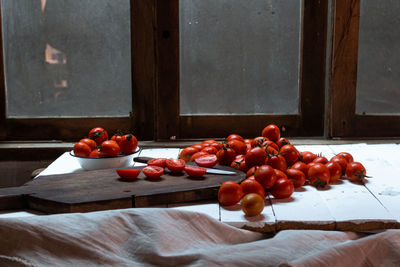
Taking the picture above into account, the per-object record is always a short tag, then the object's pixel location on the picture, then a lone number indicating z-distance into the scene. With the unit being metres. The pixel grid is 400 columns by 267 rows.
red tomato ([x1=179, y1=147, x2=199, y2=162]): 1.97
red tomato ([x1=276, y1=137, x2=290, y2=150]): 1.92
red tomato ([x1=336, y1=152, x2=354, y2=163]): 1.87
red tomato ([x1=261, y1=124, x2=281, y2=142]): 1.99
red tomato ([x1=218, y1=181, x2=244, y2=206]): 1.48
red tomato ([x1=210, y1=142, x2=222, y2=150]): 2.01
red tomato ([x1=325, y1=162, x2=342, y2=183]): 1.73
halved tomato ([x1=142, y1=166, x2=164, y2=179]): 1.66
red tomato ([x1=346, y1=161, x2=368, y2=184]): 1.73
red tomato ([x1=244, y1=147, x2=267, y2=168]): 1.70
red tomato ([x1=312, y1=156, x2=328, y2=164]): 1.79
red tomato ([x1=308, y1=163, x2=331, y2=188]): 1.68
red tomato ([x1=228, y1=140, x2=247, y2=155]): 1.92
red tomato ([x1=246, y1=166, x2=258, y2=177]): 1.65
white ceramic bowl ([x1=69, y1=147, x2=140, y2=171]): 1.83
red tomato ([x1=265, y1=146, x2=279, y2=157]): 1.74
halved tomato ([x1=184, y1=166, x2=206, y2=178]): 1.66
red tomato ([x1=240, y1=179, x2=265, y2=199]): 1.51
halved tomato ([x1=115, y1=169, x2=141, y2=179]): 1.66
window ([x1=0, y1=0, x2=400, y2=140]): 2.46
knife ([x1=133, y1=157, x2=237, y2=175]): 1.71
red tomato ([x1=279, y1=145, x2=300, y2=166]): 1.81
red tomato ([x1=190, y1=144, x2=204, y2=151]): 2.00
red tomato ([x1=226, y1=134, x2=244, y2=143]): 2.01
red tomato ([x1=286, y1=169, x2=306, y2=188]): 1.67
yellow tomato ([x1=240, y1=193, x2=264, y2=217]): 1.40
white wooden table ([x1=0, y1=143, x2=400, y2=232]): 1.38
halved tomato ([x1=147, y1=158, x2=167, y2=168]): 1.78
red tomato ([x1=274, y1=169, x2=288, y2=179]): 1.58
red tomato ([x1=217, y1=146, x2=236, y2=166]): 1.85
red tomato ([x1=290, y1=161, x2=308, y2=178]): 1.74
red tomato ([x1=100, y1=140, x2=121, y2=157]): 1.83
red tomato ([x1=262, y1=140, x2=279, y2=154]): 1.84
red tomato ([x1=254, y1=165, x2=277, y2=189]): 1.54
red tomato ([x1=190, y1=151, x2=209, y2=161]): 1.88
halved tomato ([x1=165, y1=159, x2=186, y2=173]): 1.73
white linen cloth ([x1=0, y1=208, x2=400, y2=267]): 1.17
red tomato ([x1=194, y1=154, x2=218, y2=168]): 1.79
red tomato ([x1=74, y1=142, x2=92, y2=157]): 1.83
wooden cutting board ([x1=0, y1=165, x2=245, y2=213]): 1.44
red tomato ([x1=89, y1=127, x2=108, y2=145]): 1.94
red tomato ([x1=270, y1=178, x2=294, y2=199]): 1.55
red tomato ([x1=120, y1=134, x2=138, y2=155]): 1.87
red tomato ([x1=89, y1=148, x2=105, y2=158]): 1.84
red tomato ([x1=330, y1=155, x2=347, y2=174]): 1.79
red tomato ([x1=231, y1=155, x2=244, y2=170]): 1.79
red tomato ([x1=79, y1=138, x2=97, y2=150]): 1.88
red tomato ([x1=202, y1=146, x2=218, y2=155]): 1.95
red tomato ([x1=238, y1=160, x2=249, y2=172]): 1.74
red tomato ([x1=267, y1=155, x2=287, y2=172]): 1.69
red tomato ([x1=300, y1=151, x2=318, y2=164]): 1.87
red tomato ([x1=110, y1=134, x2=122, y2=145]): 1.89
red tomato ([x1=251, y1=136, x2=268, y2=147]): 1.86
